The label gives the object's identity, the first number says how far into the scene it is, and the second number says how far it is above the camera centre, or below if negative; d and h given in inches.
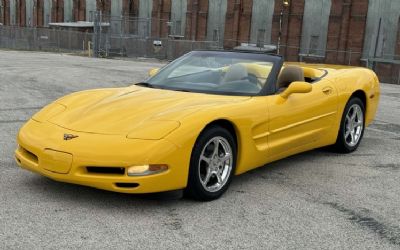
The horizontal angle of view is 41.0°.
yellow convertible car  168.7 -36.3
